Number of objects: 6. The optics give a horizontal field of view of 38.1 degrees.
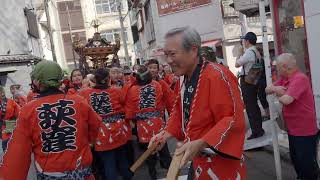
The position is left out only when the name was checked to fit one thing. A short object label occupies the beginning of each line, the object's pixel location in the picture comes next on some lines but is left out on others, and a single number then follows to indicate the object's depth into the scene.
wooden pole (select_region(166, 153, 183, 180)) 2.51
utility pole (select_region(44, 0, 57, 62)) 25.09
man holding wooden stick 2.97
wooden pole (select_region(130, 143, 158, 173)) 3.03
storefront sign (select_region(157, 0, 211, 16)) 7.78
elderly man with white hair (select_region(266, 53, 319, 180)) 5.10
